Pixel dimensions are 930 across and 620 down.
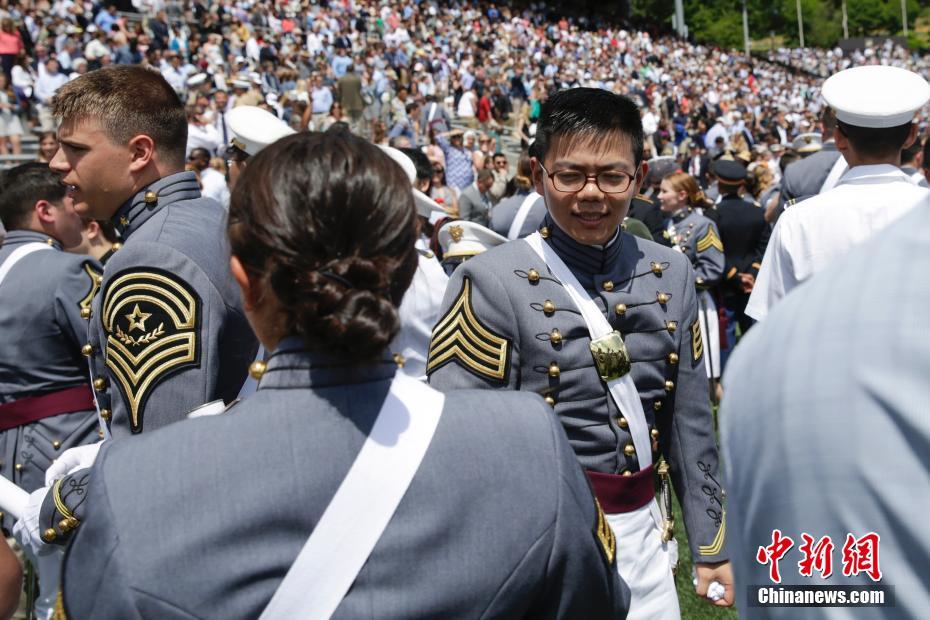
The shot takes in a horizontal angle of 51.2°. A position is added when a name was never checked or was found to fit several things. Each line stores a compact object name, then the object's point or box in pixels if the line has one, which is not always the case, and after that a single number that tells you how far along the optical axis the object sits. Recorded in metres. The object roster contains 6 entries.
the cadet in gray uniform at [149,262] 2.57
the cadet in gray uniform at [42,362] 3.90
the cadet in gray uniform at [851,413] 0.94
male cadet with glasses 2.71
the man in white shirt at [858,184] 3.60
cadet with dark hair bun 1.42
